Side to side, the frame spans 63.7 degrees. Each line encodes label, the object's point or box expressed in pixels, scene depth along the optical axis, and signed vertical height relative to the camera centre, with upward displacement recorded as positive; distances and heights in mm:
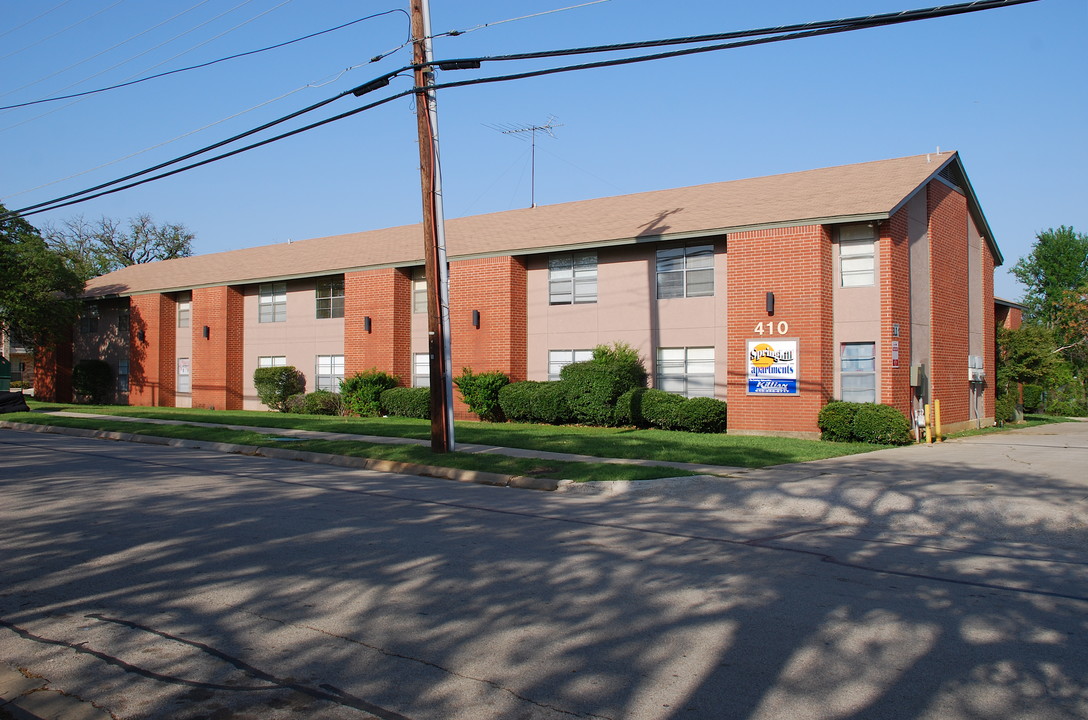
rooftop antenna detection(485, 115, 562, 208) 38469 +8894
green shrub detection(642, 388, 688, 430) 22656 -1138
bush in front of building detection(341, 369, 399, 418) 29250 -761
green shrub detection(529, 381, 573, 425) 24812 -1098
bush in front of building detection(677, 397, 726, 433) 22250 -1307
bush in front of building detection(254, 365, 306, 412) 32938 -627
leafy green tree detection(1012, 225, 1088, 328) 76812 +8352
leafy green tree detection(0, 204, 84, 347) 35312 +3602
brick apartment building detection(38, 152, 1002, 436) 21438 +1999
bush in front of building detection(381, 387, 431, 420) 27922 -1144
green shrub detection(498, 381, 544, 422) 25578 -1013
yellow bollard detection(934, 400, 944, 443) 21047 -1371
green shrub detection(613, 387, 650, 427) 23219 -1157
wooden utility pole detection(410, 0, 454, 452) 16453 +2328
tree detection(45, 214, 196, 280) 72000 +10122
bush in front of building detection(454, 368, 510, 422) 26516 -785
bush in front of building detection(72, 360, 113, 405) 39438 -434
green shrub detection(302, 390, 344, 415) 31219 -1291
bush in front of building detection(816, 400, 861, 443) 20141 -1370
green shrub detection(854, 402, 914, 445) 19625 -1436
